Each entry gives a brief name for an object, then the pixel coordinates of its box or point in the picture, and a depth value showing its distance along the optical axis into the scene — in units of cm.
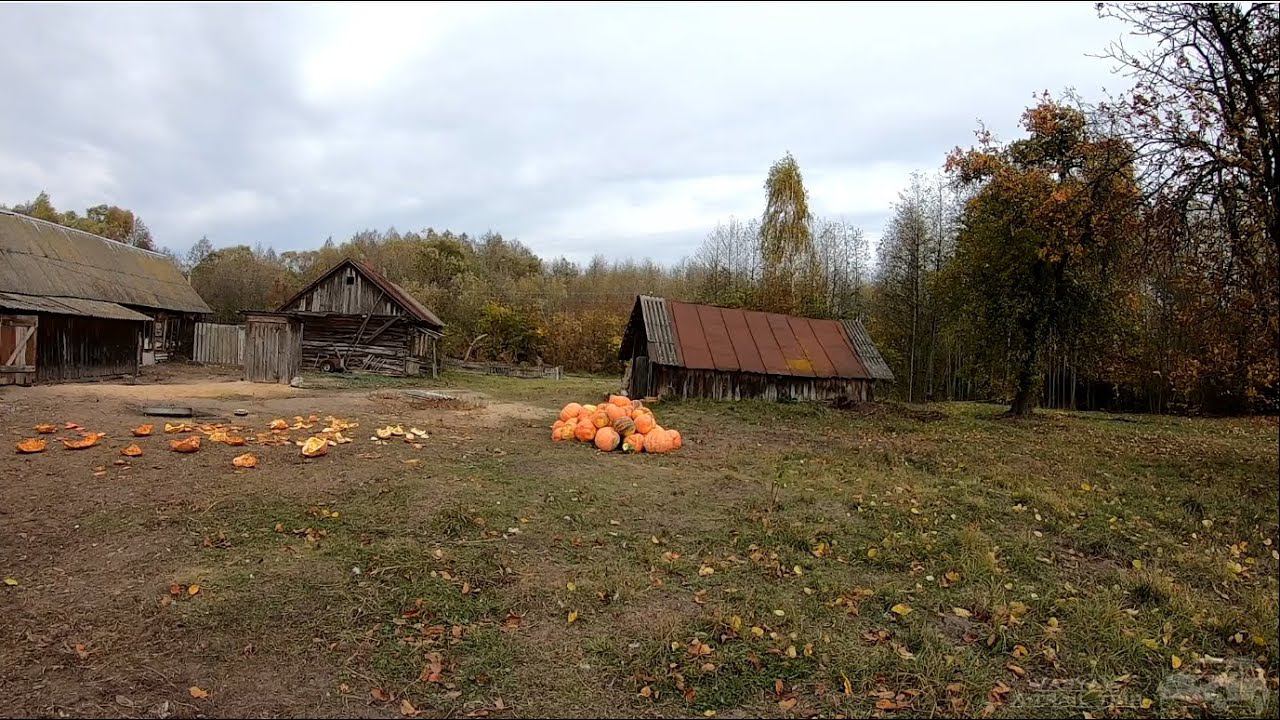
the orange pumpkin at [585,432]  1112
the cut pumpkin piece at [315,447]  859
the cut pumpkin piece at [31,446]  786
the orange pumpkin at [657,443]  1052
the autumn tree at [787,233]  2819
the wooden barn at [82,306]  1755
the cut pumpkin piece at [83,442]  819
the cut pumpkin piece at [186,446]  828
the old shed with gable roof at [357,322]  2695
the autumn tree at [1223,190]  705
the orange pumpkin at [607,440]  1055
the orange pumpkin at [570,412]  1188
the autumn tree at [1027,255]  1512
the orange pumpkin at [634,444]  1048
